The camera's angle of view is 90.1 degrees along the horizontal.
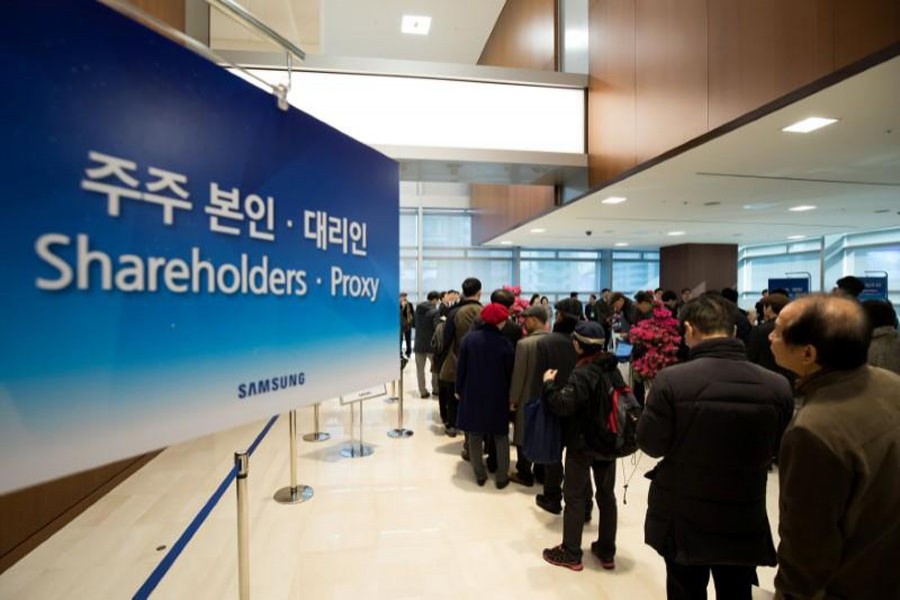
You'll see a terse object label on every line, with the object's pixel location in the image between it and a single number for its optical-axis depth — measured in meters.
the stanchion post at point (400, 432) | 5.14
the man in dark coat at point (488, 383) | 3.74
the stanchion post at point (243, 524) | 1.48
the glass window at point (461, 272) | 14.24
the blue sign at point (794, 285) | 8.80
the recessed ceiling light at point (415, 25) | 9.39
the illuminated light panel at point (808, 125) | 3.10
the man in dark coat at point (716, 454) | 1.67
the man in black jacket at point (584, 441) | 2.48
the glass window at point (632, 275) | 15.74
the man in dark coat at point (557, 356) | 3.36
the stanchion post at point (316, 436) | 5.03
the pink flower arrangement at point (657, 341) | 3.05
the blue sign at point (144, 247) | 0.61
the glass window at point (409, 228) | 14.02
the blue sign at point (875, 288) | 7.28
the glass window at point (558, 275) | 15.05
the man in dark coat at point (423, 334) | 6.69
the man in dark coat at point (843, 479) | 1.05
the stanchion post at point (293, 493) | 3.55
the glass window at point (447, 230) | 14.26
